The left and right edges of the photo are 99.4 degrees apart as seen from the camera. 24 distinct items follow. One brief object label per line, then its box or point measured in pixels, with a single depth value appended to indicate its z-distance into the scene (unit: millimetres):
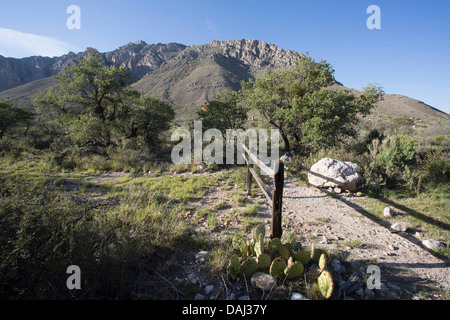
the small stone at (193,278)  2594
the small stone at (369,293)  2414
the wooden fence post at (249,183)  6156
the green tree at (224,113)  12039
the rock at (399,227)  4023
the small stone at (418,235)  3911
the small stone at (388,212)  4730
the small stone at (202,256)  3000
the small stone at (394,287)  2601
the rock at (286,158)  9214
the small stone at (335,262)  2949
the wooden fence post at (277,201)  3235
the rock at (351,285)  2414
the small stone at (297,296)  2279
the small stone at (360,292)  2432
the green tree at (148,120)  12508
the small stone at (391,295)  2432
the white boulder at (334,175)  6250
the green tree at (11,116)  12445
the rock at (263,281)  2424
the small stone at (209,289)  2436
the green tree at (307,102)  8719
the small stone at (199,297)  2350
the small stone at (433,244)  3506
